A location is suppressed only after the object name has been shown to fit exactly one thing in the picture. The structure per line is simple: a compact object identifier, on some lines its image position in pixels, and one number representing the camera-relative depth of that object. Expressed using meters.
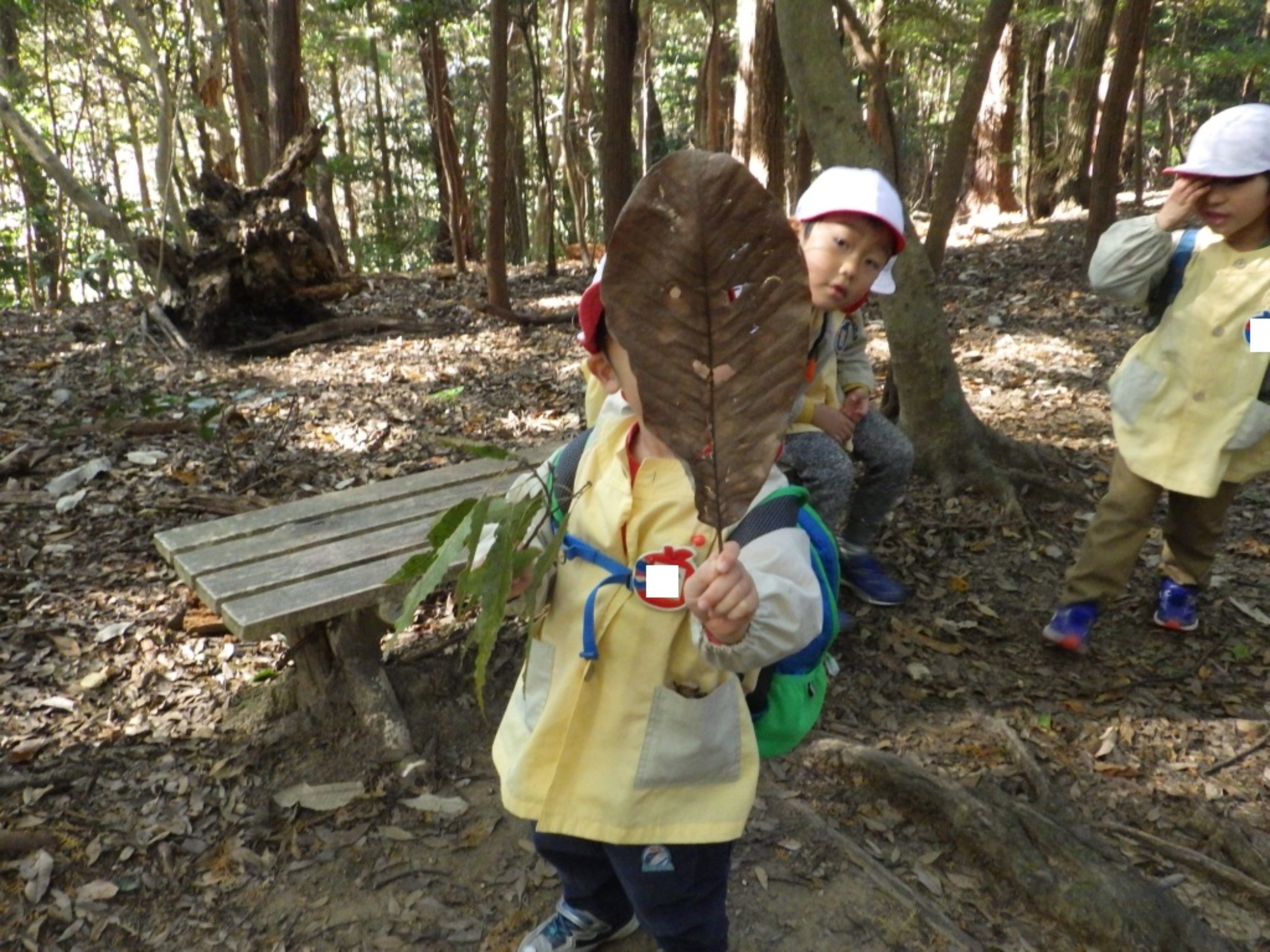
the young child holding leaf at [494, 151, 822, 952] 0.90
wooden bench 2.40
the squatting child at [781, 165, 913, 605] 1.83
